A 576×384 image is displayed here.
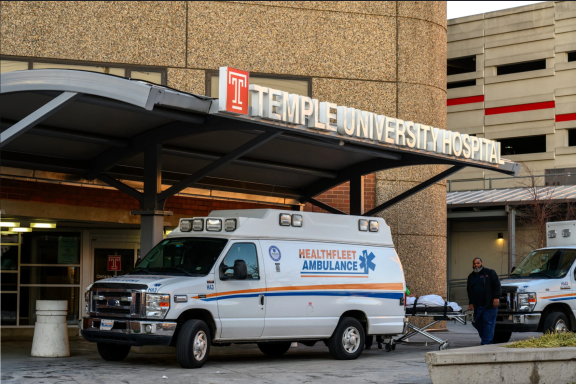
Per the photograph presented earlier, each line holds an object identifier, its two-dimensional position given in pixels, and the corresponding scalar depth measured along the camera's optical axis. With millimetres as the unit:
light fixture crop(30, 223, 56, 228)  18078
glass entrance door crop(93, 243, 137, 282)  19250
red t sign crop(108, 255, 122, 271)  19266
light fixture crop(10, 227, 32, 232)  18281
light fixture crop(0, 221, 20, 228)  17880
